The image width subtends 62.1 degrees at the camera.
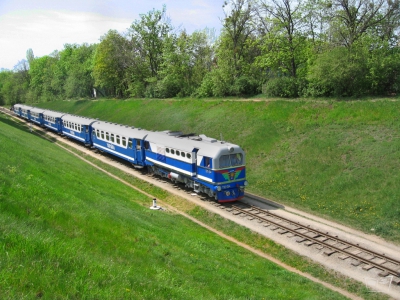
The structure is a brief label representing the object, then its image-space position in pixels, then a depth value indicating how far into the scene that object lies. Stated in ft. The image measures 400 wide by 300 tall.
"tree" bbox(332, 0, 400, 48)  98.37
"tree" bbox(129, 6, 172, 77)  193.98
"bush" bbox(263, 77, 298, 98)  111.75
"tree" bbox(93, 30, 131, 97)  205.16
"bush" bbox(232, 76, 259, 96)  131.54
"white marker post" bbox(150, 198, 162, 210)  62.85
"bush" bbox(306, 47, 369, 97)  90.84
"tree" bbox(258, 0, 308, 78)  115.44
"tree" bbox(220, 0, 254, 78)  132.46
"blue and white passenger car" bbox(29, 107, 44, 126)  179.83
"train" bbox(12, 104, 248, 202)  65.05
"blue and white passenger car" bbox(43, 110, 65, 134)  153.58
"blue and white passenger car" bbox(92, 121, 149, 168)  90.07
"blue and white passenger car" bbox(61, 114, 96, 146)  123.95
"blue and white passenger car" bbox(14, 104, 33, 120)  206.40
